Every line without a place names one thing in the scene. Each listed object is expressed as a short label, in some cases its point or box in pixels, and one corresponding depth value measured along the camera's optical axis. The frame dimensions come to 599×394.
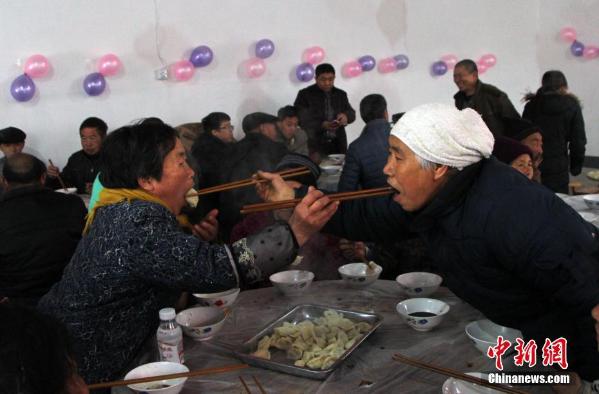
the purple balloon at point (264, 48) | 7.75
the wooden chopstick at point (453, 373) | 1.55
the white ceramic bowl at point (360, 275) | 2.51
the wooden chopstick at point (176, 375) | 1.65
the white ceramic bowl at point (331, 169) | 5.74
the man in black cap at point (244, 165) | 4.52
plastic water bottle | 1.84
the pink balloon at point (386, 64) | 9.04
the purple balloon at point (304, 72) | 8.22
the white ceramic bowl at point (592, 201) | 3.70
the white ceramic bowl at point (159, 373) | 1.65
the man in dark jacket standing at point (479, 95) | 6.09
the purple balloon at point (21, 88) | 6.19
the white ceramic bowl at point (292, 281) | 2.46
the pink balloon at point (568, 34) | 9.84
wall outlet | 7.11
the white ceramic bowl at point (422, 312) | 2.00
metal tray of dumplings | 1.75
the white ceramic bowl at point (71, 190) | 5.30
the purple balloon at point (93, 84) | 6.55
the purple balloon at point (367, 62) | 8.76
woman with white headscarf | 1.67
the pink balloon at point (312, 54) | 8.35
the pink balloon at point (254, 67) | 7.84
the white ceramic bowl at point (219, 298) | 2.35
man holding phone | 7.48
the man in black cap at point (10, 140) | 5.83
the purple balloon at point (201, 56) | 7.25
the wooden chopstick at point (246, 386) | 1.70
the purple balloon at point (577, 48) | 9.69
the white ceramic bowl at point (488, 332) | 1.89
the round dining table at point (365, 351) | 1.71
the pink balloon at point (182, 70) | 7.23
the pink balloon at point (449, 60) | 9.62
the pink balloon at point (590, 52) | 9.51
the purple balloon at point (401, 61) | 9.06
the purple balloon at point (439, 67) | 9.51
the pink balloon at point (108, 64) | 6.70
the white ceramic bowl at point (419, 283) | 2.33
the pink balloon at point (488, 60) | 10.08
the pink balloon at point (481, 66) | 10.09
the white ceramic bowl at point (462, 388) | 1.59
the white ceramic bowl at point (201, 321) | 2.07
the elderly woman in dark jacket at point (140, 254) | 1.81
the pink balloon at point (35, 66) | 6.27
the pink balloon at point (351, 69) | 8.69
